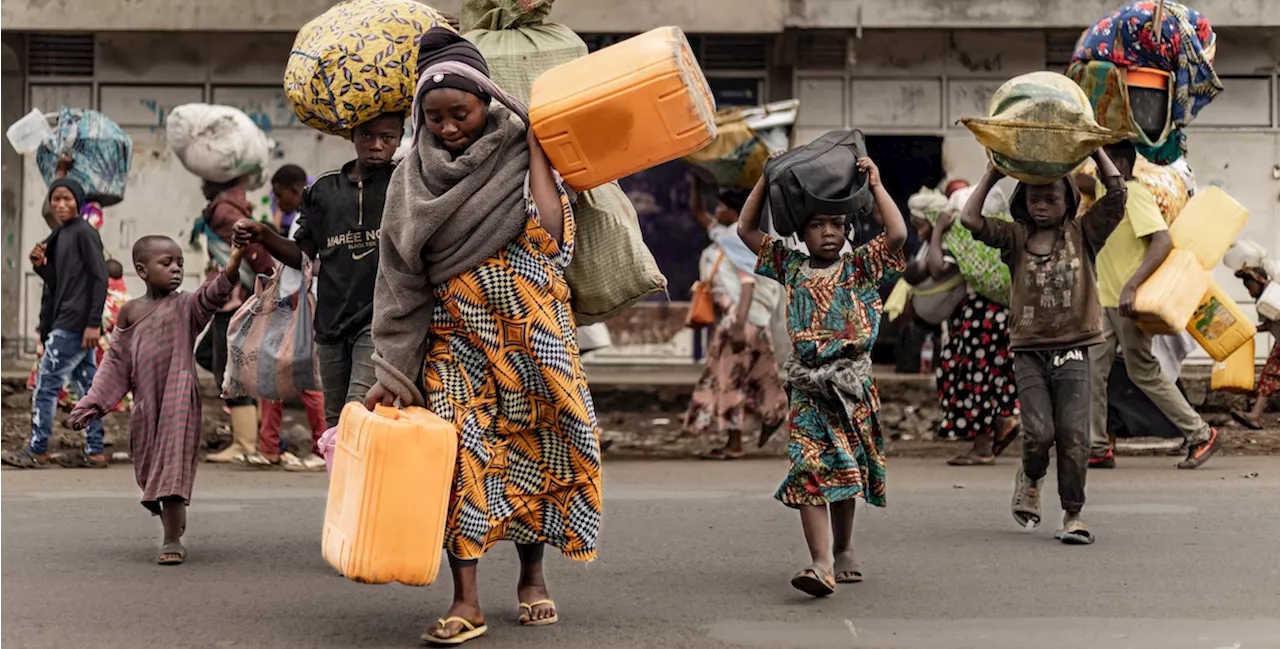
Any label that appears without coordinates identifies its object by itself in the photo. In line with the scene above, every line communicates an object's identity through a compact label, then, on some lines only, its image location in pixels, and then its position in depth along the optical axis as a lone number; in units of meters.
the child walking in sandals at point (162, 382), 6.80
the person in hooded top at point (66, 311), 10.59
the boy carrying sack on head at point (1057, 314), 7.29
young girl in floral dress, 6.11
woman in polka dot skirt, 10.59
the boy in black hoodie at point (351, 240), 6.09
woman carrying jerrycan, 5.08
